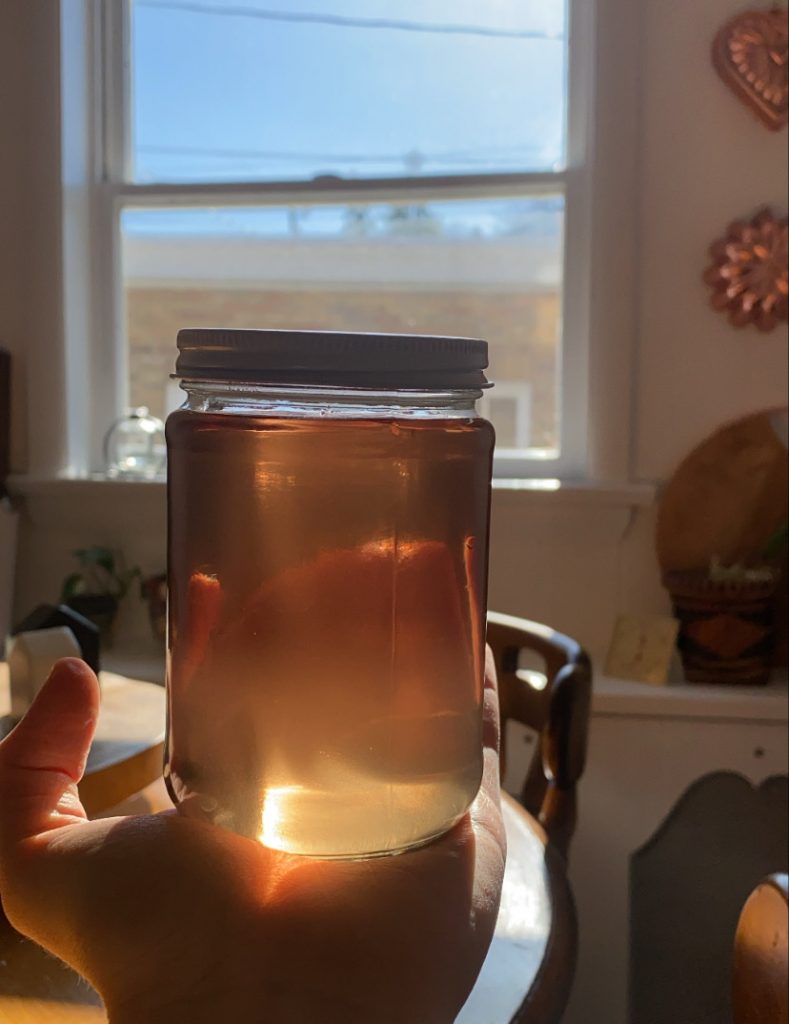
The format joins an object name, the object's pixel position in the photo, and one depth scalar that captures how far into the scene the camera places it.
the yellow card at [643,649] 1.78
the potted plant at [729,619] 1.70
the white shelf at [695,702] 1.69
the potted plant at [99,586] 1.96
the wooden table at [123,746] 0.99
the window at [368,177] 1.99
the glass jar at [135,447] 2.12
